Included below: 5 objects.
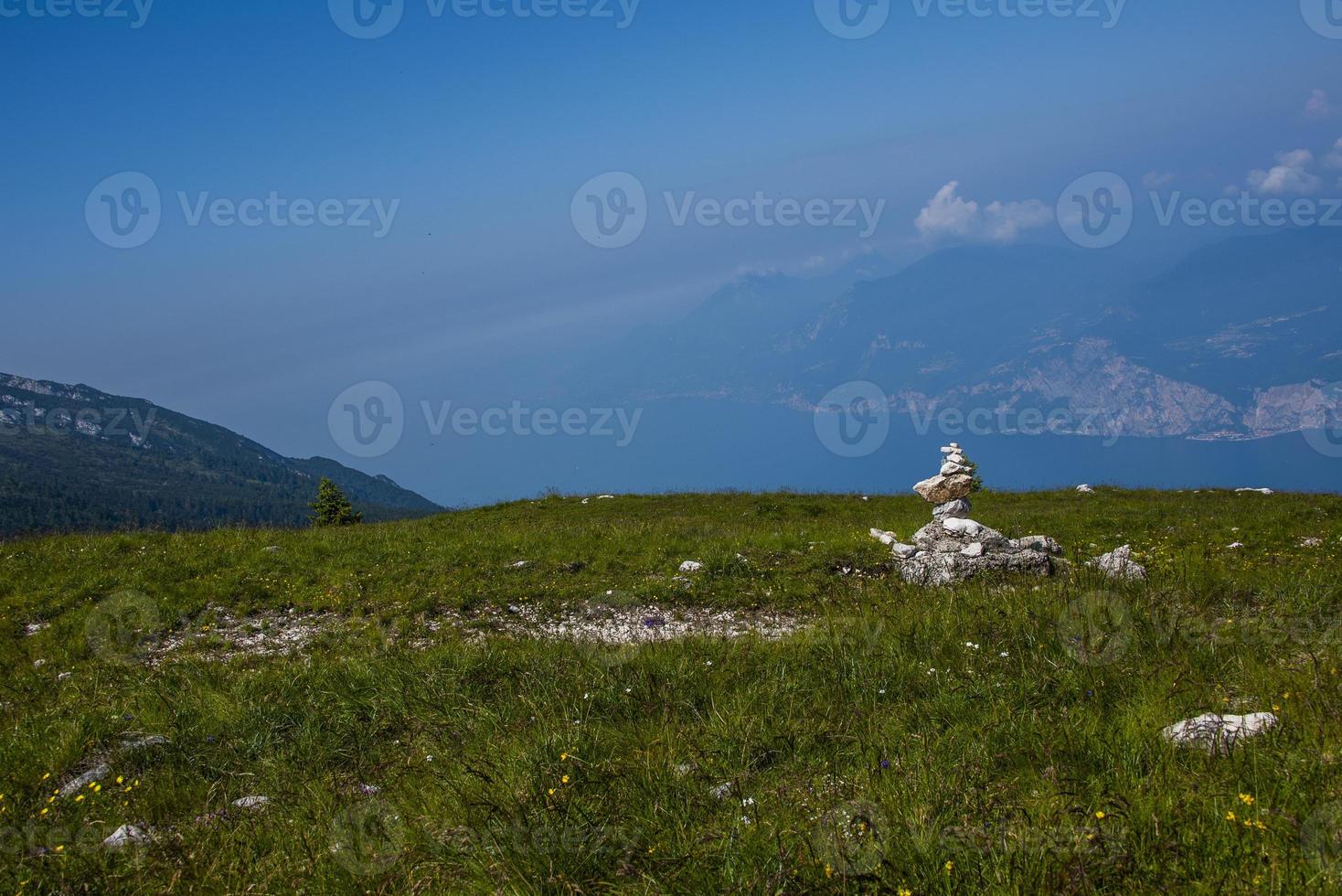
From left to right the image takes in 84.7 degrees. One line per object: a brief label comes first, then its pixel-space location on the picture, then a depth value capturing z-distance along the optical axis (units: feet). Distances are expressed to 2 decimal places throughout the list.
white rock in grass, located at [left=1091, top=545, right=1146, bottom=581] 35.64
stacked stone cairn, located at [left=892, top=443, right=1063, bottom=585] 47.91
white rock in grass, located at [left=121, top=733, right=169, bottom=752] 24.24
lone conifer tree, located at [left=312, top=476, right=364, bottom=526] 142.10
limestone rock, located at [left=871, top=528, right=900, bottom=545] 59.47
